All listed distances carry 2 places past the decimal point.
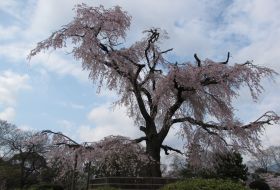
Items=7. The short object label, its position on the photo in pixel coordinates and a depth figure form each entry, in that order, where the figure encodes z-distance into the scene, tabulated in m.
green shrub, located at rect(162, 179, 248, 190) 4.03
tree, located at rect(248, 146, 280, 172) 25.89
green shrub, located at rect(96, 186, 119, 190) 5.77
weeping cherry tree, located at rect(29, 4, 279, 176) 7.51
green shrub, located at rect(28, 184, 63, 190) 13.15
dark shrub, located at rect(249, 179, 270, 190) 12.87
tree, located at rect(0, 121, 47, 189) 21.37
